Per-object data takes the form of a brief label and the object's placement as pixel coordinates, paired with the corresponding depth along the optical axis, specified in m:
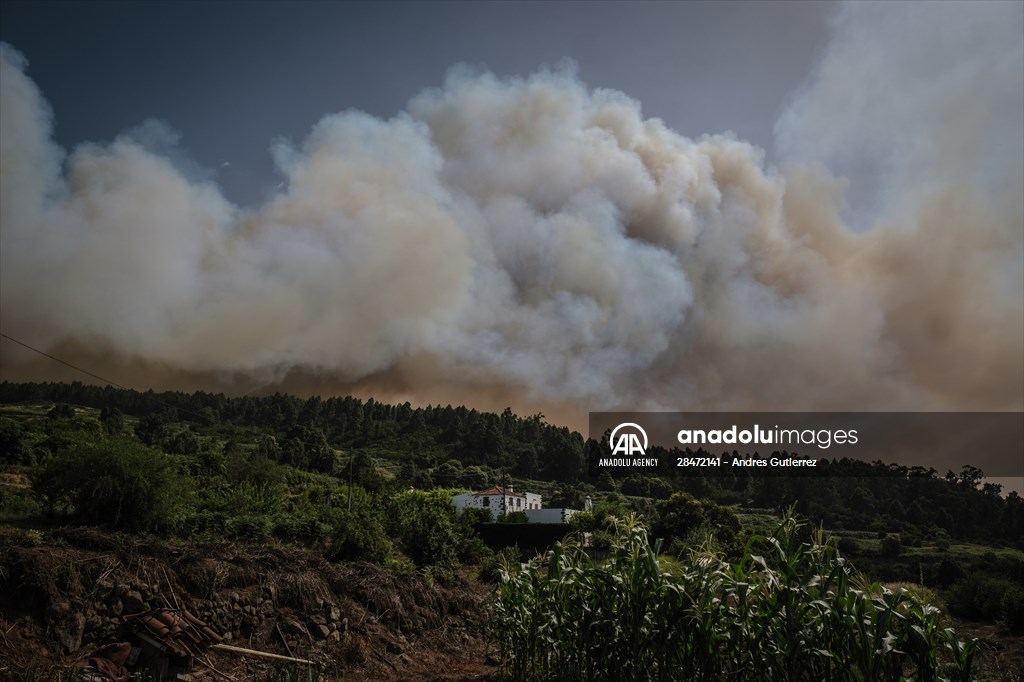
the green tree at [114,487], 16.12
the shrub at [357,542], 19.72
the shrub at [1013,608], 19.59
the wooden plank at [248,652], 11.43
